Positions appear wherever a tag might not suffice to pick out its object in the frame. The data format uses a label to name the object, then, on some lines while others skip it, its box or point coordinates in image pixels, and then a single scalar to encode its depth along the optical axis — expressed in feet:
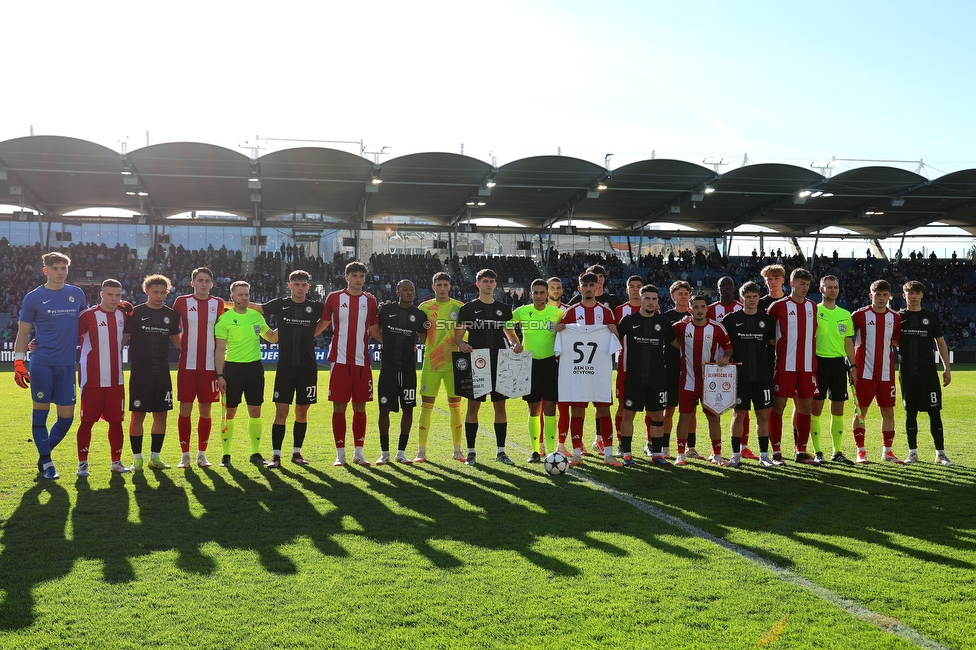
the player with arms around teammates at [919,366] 26.81
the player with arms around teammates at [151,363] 24.49
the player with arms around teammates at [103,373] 24.12
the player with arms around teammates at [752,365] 25.81
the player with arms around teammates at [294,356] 25.46
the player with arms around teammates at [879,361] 27.02
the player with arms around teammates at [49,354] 23.04
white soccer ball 23.24
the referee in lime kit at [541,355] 26.30
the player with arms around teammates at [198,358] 25.44
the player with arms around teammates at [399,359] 25.89
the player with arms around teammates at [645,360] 25.50
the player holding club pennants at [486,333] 26.27
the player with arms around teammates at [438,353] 26.43
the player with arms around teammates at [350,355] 25.76
